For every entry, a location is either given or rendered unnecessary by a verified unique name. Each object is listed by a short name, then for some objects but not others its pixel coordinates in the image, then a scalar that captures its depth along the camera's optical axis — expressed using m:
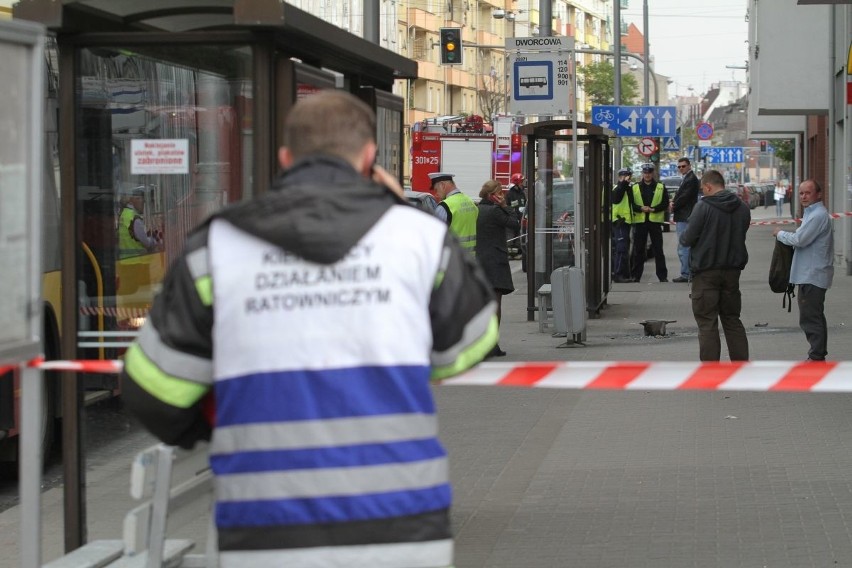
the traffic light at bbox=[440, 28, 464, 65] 33.81
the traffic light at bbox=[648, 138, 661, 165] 41.67
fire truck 44.22
